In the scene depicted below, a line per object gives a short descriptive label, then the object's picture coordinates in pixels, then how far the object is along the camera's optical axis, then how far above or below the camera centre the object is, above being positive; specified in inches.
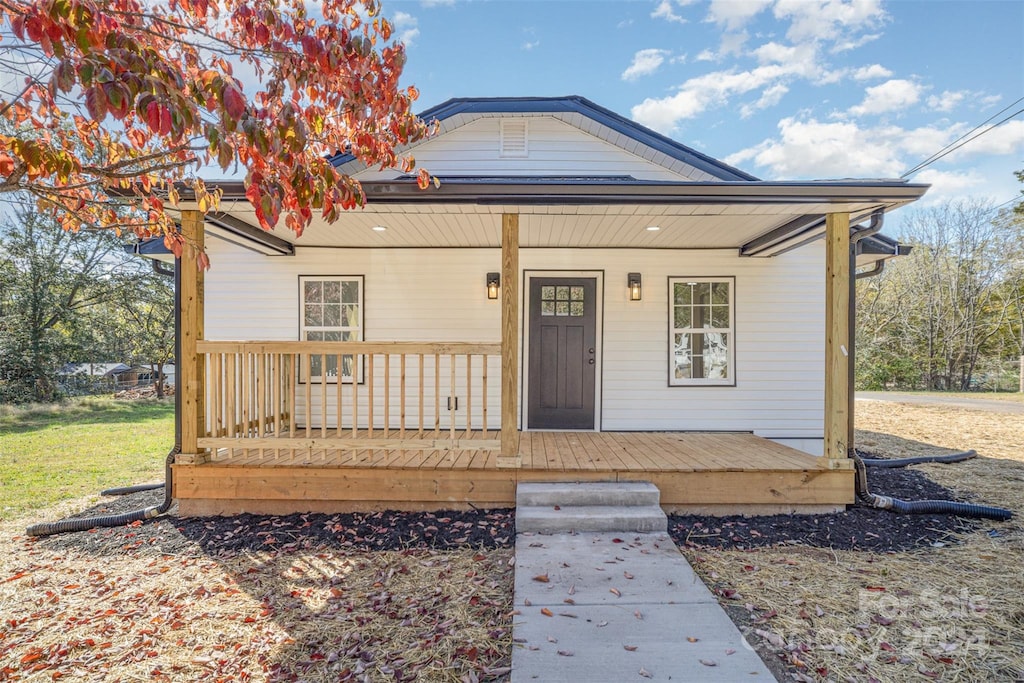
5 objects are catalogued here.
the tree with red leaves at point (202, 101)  66.3 +43.0
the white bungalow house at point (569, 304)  231.5 +18.7
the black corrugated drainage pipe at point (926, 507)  171.3 -57.0
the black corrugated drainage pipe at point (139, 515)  165.5 -60.2
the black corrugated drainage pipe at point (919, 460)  238.1 -57.3
